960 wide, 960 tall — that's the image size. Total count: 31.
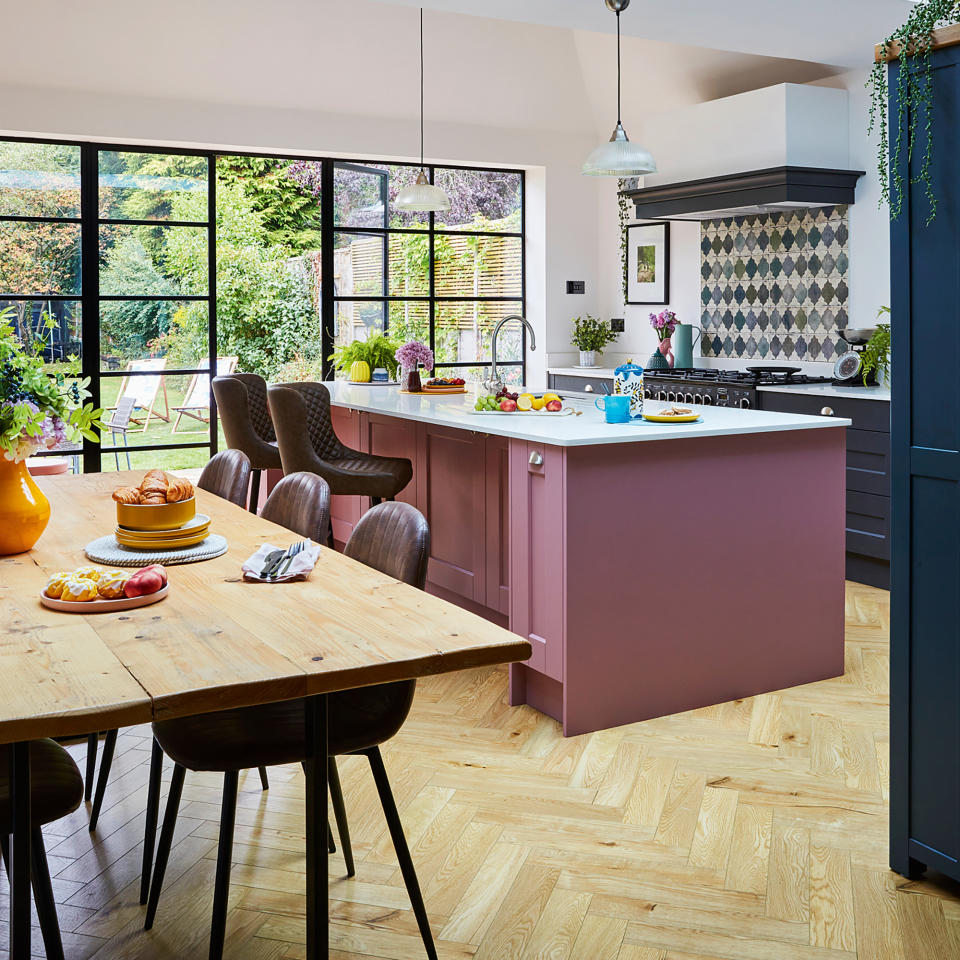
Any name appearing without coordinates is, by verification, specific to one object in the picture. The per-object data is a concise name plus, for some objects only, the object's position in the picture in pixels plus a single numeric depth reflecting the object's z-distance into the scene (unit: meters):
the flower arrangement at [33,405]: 2.23
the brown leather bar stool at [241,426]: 5.11
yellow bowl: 2.30
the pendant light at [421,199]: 5.80
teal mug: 3.81
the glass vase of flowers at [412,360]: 5.46
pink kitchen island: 3.38
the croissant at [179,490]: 2.34
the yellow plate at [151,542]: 2.30
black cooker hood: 6.00
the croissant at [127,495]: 2.31
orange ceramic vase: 2.29
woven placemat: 2.22
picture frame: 7.68
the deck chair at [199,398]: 7.27
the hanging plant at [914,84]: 2.23
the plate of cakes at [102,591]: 1.88
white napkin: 2.09
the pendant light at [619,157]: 4.59
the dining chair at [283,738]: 2.00
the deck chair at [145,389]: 7.02
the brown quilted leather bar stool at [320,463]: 4.51
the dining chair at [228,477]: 3.31
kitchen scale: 5.84
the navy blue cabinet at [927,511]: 2.25
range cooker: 5.94
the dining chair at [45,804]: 1.80
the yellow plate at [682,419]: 3.72
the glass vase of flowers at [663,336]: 7.02
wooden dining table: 1.44
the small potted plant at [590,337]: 8.12
